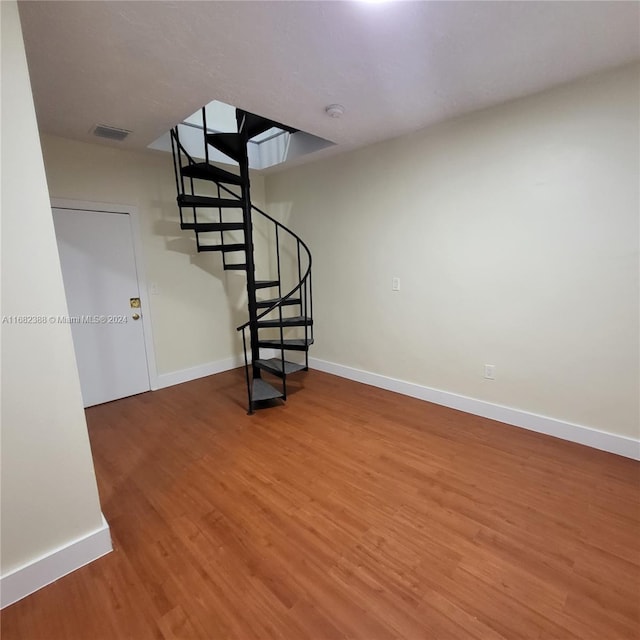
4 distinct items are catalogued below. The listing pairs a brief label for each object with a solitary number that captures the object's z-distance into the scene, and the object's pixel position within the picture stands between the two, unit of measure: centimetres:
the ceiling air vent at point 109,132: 272
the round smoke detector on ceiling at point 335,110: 241
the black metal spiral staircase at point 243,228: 310
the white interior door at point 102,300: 310
